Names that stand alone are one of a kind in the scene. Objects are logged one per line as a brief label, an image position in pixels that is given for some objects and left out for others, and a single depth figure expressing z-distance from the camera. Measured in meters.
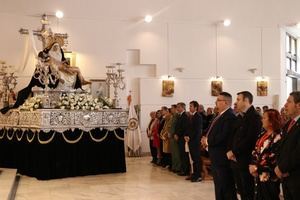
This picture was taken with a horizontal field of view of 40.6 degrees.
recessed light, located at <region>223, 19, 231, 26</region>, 14.94
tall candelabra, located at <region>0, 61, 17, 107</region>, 10.61
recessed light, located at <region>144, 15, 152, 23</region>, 14.18
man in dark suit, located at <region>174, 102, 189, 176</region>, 8.99
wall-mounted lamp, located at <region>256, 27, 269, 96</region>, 15.47
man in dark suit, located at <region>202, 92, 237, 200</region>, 5.50
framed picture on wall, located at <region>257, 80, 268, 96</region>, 15.47
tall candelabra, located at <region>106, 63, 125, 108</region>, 10.05
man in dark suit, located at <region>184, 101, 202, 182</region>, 8.27
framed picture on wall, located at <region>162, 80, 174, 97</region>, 14.41
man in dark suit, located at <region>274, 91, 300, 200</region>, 3.83
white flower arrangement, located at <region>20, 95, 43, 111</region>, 8.88
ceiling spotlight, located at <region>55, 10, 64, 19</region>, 13.34
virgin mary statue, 9.37
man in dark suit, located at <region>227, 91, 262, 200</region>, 5.20
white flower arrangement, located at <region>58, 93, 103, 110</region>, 8.97
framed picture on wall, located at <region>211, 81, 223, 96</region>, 14.89
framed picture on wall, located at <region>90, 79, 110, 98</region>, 13.79
